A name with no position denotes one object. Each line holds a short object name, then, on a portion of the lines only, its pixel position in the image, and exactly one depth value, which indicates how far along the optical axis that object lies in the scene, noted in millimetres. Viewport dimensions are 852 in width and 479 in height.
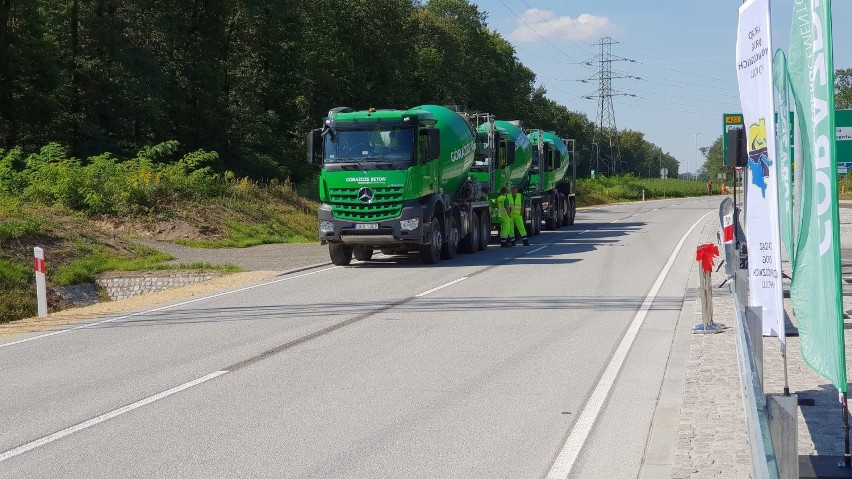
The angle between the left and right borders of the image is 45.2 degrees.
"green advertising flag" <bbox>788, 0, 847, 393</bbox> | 5094
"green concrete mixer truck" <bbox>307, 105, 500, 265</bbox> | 22406
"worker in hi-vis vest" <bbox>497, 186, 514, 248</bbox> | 29562
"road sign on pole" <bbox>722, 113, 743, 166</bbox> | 37031
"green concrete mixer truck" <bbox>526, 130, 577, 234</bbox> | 36750
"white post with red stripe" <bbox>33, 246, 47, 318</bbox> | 17203
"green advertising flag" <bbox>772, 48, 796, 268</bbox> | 7117
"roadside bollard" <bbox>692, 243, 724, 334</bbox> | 12258
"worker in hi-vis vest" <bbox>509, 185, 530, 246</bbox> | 29886
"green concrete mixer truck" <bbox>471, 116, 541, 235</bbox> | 30016
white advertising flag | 7727
